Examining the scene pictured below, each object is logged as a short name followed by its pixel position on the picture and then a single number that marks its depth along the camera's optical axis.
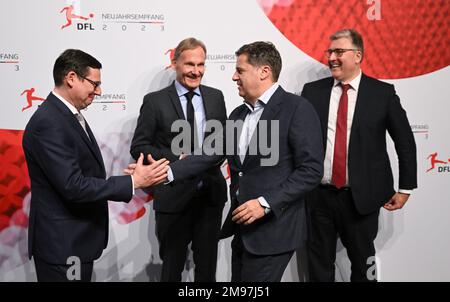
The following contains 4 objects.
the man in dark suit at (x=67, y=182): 2.29
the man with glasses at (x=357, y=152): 3.20
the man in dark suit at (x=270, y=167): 2.38
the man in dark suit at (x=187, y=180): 3.24
